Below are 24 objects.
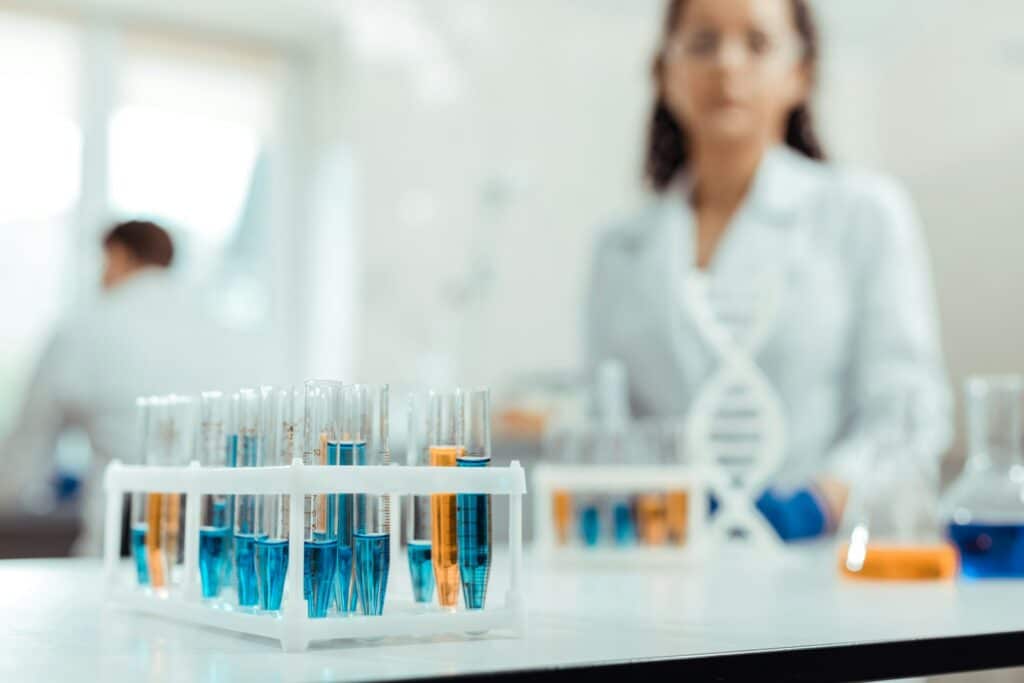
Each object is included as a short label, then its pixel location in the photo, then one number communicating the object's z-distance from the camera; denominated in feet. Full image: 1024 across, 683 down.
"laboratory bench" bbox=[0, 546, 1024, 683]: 1.73
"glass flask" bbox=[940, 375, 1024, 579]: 3.57
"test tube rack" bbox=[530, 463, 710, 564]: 4.06
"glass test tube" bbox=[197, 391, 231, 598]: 2.31
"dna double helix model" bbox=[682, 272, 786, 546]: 4.65
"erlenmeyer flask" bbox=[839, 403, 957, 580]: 3.53
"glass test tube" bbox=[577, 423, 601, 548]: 4.18
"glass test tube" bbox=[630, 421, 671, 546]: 4.16
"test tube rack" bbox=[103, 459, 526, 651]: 1.96
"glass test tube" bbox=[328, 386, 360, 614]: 2.05
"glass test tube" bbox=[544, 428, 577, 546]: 4.20
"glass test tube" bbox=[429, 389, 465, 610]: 2.14
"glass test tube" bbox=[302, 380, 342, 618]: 2.01
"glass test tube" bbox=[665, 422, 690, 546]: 4.18
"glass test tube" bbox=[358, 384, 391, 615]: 2.05
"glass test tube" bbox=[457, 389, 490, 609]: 2.13
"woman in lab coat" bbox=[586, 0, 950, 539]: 7.36
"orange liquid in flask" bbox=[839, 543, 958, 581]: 3.52
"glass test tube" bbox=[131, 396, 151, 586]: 2.67
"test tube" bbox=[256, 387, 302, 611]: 2.08
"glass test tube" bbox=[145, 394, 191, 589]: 2.60
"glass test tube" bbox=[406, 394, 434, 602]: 2.20
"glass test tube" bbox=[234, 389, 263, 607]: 2.17
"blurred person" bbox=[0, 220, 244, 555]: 8.36
